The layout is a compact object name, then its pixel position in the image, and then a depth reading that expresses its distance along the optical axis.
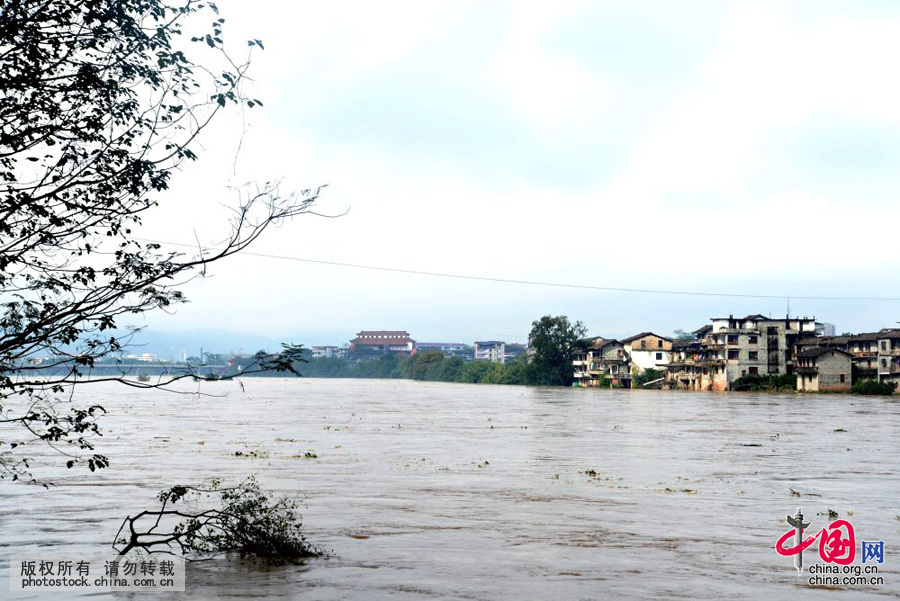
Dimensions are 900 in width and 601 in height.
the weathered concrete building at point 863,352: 91.06
